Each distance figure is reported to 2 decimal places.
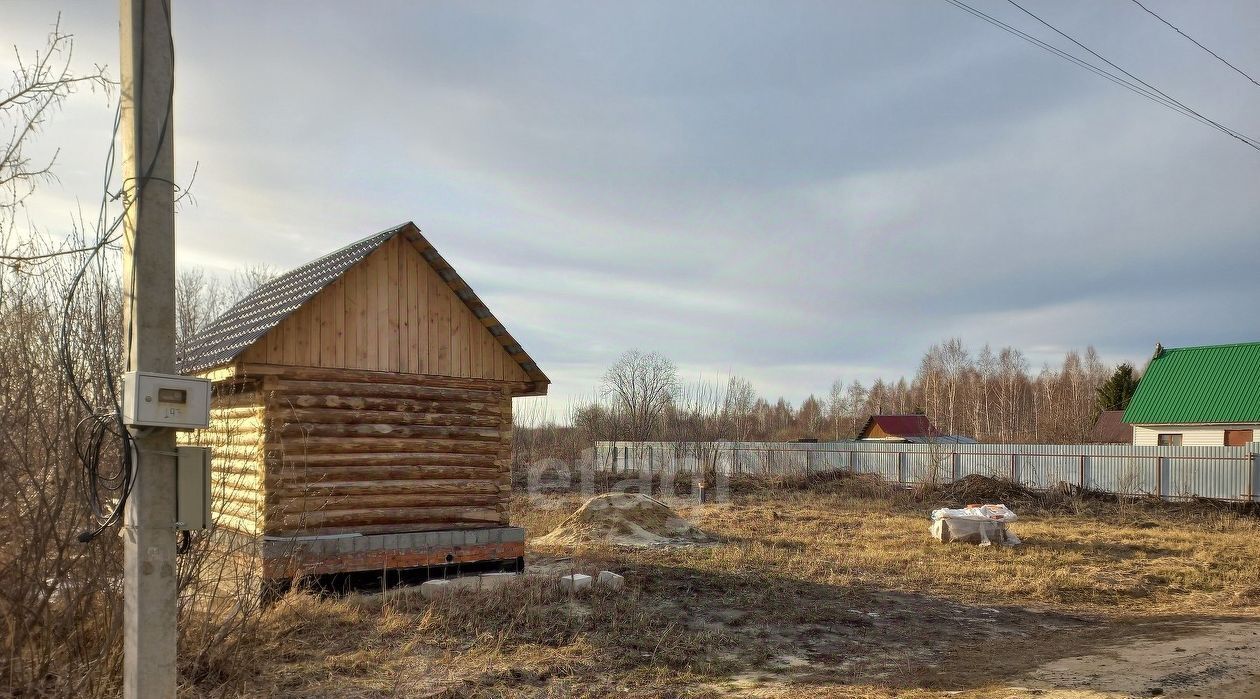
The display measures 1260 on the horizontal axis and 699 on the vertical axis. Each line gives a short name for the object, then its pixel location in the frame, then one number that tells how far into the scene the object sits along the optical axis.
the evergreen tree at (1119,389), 56.91
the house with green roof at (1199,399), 30.67
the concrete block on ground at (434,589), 10.09
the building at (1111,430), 51.91
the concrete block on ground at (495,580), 10.78
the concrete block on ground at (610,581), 11.24
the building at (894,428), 59.88
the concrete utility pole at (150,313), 3.76
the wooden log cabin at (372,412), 9.88
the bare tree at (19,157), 5.47
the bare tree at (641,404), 46.41
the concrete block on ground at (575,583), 10.78
